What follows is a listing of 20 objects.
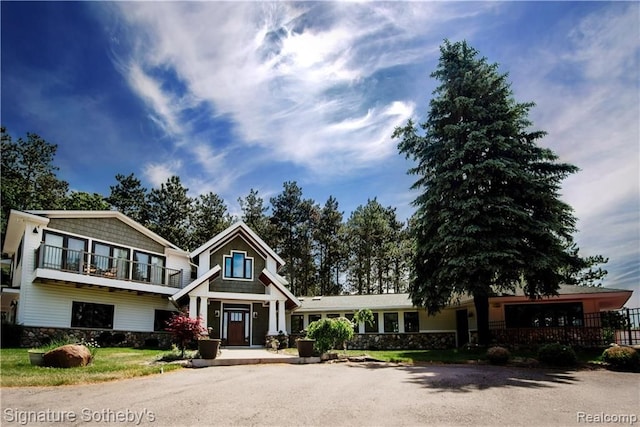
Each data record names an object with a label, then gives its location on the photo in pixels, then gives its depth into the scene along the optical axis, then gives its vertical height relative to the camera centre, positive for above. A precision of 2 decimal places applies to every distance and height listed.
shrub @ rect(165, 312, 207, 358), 15.38 -1.20
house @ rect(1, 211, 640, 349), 18.77 -0.19
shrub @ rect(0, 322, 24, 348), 16.89 -1.50
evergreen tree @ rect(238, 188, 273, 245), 40.38 +7.85
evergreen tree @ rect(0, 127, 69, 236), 34.31 +10.06
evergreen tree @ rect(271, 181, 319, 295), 41.72 +6.22
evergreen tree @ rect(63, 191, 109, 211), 35.62 +7.73
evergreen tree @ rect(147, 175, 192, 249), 40.91 +8.27
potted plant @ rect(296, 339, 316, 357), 16.22 -1.97
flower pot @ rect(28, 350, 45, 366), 11.41 -1.61
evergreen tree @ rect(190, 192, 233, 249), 40.53 +7.25
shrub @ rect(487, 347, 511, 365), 14.31 -2.09
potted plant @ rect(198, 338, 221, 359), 14.77 -1.83
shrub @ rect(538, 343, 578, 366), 13.84 -2.04
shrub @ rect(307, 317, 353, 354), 16.64 -1.50
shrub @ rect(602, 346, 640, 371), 12.61 -1.96
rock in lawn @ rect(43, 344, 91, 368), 11.29 -1.59
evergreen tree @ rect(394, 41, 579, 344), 17.53 +4.16
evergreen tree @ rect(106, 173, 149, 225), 40.06 +8.99
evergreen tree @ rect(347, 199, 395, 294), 41.25 +4.59
